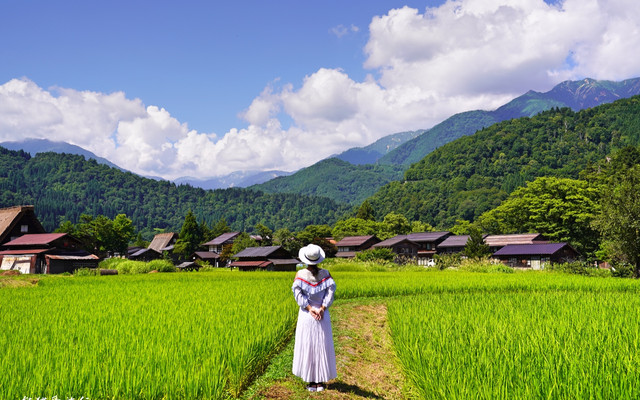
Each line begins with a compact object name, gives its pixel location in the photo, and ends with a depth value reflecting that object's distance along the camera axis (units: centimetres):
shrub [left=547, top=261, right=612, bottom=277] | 3384
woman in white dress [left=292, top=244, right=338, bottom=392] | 630
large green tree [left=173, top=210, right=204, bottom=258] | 7450
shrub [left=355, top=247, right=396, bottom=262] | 4912
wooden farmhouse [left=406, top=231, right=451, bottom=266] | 6838
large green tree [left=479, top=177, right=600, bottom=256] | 5428
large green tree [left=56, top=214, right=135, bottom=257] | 5941
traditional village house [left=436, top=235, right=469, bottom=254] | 6398
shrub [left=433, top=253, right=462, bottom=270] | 4169
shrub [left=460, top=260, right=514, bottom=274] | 3532
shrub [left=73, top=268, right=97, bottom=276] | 3180
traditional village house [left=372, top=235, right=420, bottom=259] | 6425
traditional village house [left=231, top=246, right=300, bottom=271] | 4925
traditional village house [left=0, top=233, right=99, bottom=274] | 3806
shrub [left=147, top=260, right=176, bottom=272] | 3850
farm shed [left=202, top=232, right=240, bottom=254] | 8016
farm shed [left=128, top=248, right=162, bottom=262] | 7547
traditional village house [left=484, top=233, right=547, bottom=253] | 5756
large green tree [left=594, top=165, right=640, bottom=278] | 3005
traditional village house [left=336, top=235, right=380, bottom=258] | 7056
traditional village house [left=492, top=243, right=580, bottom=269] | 4703
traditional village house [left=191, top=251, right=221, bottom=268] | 7479
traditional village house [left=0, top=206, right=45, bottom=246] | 4169
